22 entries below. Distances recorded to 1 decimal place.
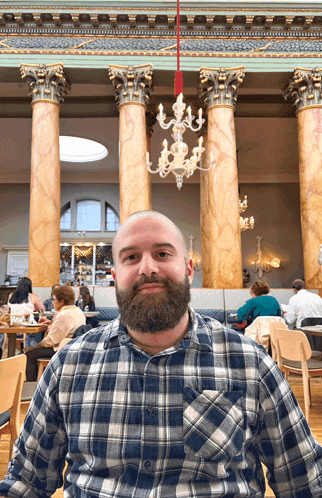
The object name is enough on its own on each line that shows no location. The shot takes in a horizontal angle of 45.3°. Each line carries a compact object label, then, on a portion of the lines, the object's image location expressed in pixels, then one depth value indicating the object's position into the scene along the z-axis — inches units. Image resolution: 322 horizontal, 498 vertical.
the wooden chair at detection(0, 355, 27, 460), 85.0
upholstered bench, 312.7
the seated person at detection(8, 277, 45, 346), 176.8
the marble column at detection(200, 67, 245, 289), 323.3
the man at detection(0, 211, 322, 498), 36.3
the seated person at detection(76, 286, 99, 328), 286.2
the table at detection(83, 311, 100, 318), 250.2
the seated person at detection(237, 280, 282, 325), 205.9
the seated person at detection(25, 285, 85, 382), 161.3
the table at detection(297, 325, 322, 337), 156.0
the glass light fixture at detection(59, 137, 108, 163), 590.4
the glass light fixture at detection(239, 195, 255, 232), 473.5
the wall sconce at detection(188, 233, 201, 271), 623.6
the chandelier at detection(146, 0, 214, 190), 220.7
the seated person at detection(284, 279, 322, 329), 213.5
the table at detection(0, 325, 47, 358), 161.5
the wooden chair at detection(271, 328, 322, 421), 136.6
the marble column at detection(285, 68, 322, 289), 324.5
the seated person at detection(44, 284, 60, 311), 299.8
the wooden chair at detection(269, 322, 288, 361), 170.6
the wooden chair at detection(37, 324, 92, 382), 158.2
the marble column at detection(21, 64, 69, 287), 322.0
